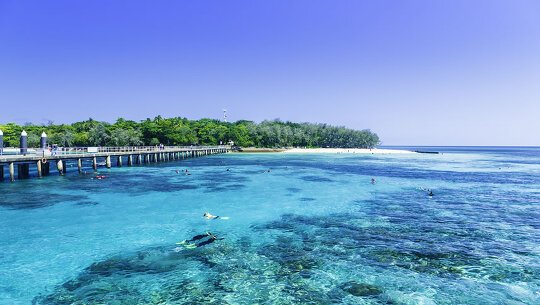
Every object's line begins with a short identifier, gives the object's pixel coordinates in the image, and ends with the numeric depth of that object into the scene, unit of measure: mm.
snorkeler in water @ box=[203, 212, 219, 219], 23053
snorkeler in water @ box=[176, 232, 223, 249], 17038
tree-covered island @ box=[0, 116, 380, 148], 113812
